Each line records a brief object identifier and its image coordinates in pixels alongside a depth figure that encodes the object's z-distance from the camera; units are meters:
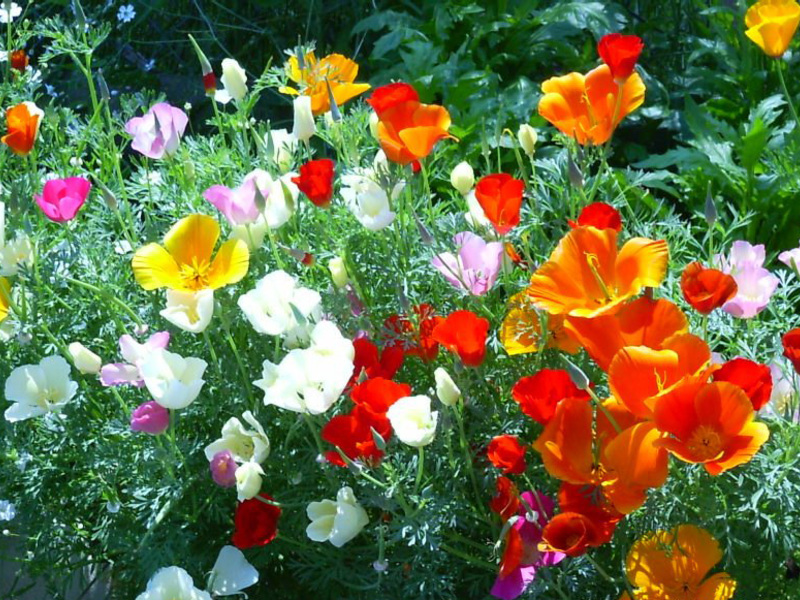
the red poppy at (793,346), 1.37
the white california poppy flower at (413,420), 1.39
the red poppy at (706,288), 1.37
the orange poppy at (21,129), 1.82
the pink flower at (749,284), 1.57
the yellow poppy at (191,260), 1.58
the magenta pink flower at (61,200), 1.68
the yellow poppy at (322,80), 1.93
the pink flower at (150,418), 1.50
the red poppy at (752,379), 1.35
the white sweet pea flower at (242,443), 1.49
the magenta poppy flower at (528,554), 1.41
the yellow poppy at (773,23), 2.03
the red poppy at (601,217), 1.52
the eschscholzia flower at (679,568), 1.42
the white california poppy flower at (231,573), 1.51
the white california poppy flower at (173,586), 1.43
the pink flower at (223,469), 1.45
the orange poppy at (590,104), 1.67
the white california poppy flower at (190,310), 1.51
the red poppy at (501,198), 1.57
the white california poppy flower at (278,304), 1.51
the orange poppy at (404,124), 1.64
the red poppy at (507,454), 1.43
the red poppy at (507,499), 1.46
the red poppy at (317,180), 1.66
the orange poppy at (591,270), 1.42
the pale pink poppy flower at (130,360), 1.54
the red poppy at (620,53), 1.65
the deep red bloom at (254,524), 1.50
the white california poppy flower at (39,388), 1.63
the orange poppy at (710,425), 1.26
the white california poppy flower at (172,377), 1.47
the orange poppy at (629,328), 1.39
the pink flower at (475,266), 1.58
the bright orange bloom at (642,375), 1.29
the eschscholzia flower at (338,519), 1.45
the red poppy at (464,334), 1.47
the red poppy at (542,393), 1.41
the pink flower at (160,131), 1.81
